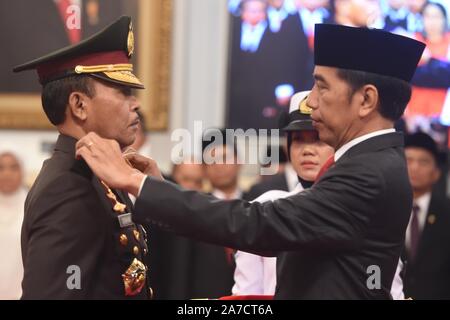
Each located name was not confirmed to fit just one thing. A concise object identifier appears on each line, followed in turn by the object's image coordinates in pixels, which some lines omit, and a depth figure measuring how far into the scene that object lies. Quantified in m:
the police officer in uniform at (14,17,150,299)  4.83
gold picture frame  14.04
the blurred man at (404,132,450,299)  10.80
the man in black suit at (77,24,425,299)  4.75
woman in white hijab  9.88
